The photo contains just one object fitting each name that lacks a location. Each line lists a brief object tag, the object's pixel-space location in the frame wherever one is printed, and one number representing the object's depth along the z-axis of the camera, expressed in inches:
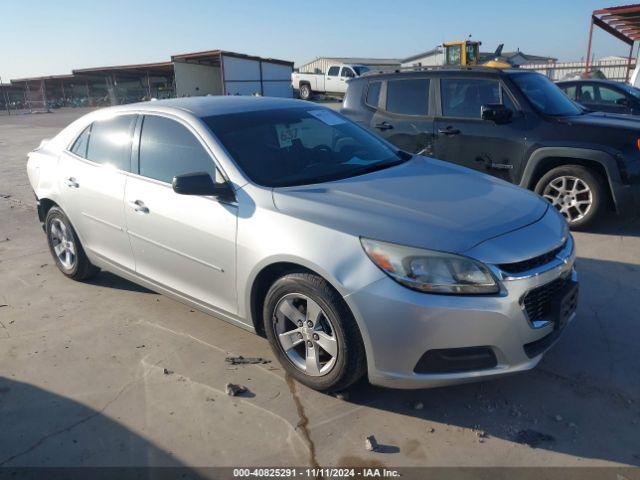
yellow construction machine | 952.9
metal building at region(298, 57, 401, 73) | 2576.3
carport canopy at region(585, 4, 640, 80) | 659.4
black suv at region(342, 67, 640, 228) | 219.6
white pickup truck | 1250.6
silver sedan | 103.1
